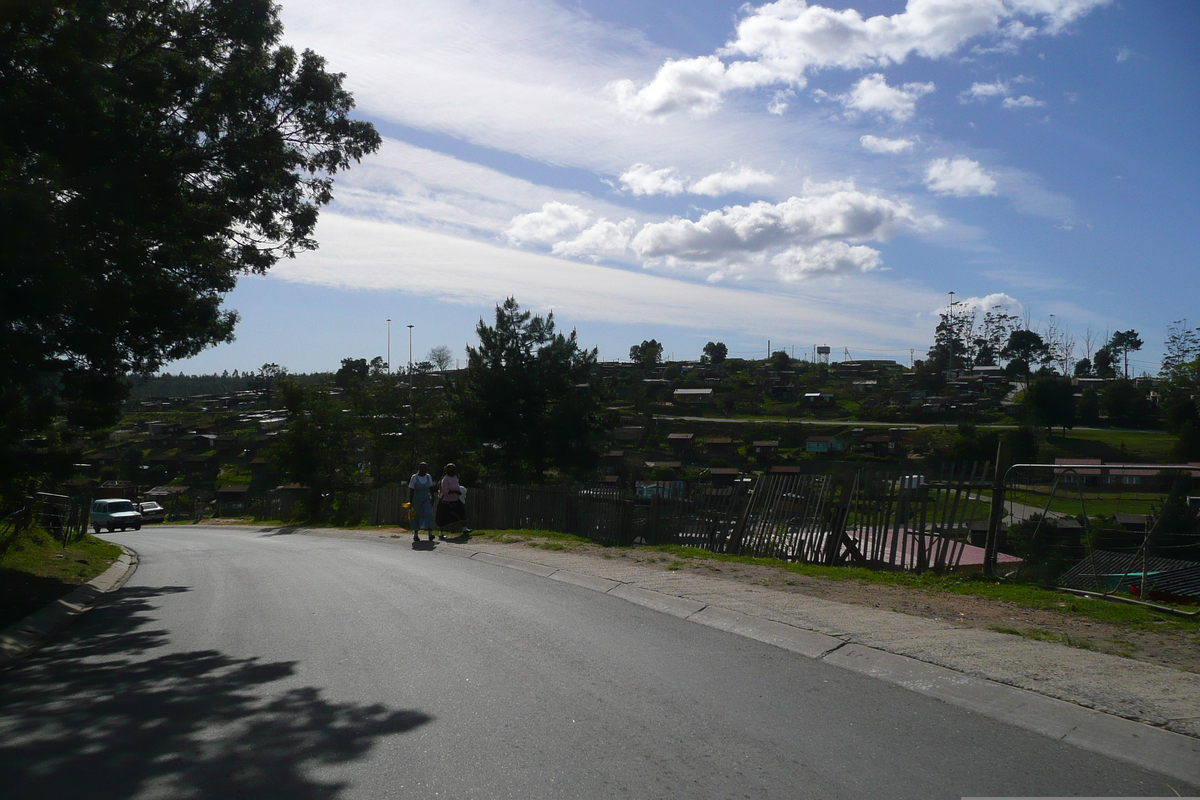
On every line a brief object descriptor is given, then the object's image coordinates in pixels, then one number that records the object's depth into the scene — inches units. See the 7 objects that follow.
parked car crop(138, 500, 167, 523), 1951.3
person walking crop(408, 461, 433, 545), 703.7
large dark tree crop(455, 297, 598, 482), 1232.8
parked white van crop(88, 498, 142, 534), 1471.5
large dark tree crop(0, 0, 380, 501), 321.7
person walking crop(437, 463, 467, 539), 717.3
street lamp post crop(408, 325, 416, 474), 1781.4
